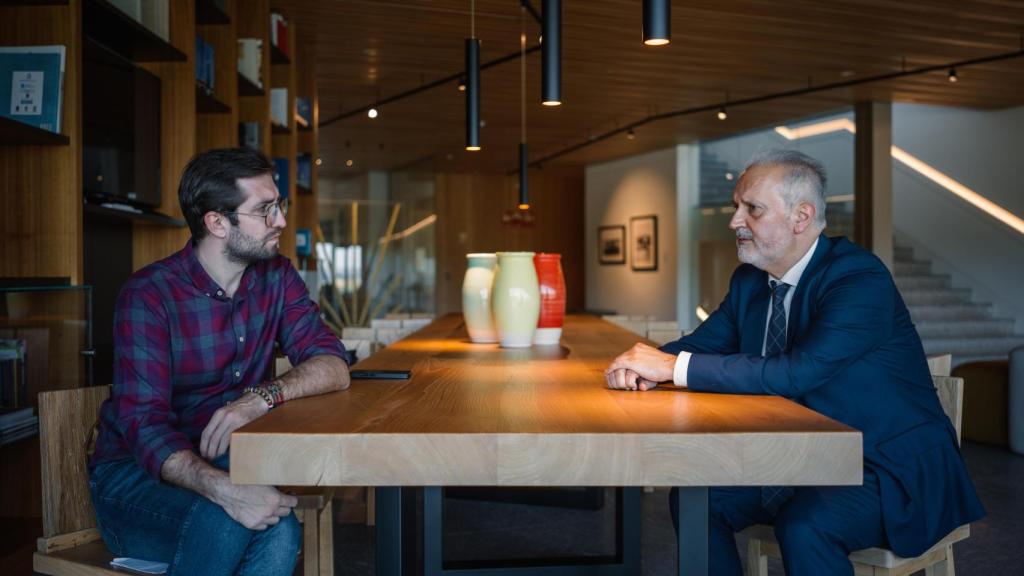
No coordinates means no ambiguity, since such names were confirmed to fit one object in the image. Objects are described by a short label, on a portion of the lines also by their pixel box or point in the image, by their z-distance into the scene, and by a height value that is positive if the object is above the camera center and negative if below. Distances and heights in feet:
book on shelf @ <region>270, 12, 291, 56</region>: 18.69 +5.59
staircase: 29.43 -1.18
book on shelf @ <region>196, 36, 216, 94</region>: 14.51 +3.77
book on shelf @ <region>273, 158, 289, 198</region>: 18.72 +2.49
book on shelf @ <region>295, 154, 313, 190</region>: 21.71 +2.96
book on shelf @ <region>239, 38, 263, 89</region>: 16.89 +4.45
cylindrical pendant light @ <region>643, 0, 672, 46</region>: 7.11 +2.17
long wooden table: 4.01 -0.75
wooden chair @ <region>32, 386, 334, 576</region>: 5.79 -1.36
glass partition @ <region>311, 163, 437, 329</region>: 41.09 +2.00
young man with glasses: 5.28 -0.61
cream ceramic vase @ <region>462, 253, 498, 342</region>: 9.20 -0.10
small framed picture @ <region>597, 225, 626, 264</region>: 44.35 +2.20
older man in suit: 5.66 -0.59
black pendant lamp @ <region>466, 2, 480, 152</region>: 12.21 +2.89
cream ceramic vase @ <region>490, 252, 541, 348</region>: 8.16 -0.10
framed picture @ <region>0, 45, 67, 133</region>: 9.36 +2.17
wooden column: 30.55 +3.92
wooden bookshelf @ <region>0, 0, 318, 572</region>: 9.47 +1.66
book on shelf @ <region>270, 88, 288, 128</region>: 19.35 +4.05
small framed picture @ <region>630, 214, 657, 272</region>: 41.57 +2.17
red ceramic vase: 9.26 -0.13
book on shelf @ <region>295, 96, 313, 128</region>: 21.94 +4.51
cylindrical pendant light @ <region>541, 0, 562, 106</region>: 8.85 +2.44
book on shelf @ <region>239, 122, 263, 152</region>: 17.28 +3.05
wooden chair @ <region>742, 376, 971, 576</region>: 6.00 -1.91
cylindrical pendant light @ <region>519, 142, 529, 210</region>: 20.49 +2.62
